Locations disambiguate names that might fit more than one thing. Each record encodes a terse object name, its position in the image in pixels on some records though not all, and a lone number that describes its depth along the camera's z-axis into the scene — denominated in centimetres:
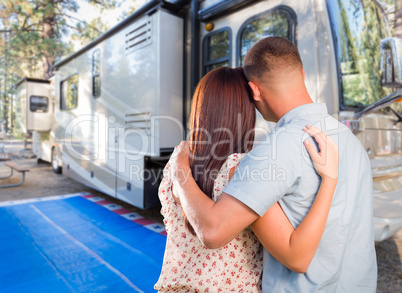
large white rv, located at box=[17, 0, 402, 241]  247
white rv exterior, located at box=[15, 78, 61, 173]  874
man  87
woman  108
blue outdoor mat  270
